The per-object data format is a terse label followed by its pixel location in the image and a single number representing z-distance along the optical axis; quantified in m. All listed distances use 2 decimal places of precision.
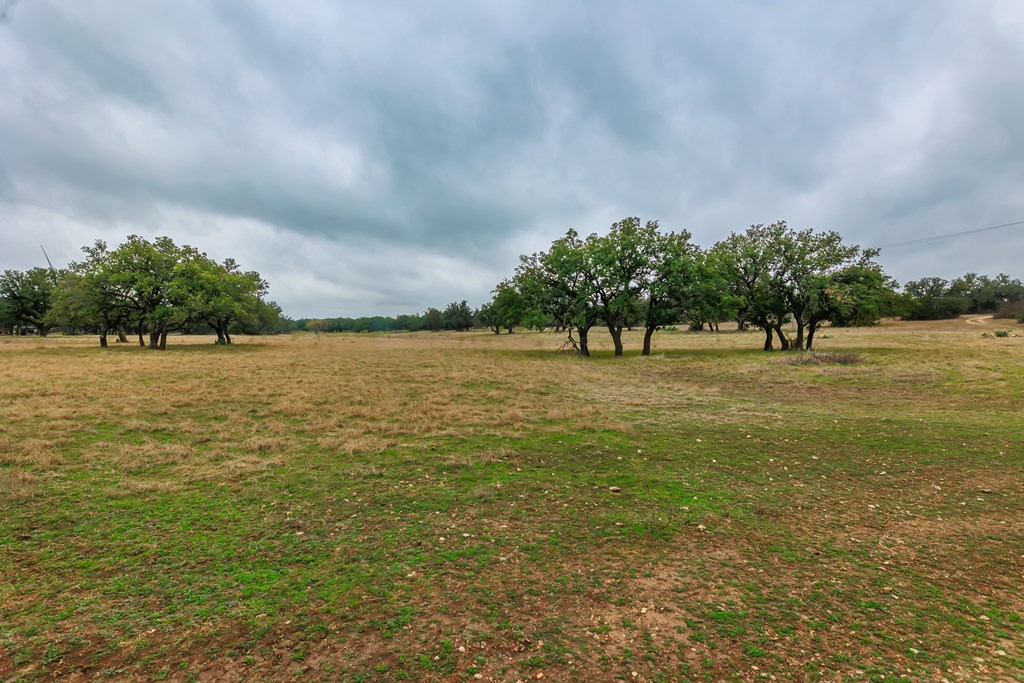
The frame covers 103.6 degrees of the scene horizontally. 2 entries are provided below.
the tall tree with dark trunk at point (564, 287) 33.38
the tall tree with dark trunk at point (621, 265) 32.50
